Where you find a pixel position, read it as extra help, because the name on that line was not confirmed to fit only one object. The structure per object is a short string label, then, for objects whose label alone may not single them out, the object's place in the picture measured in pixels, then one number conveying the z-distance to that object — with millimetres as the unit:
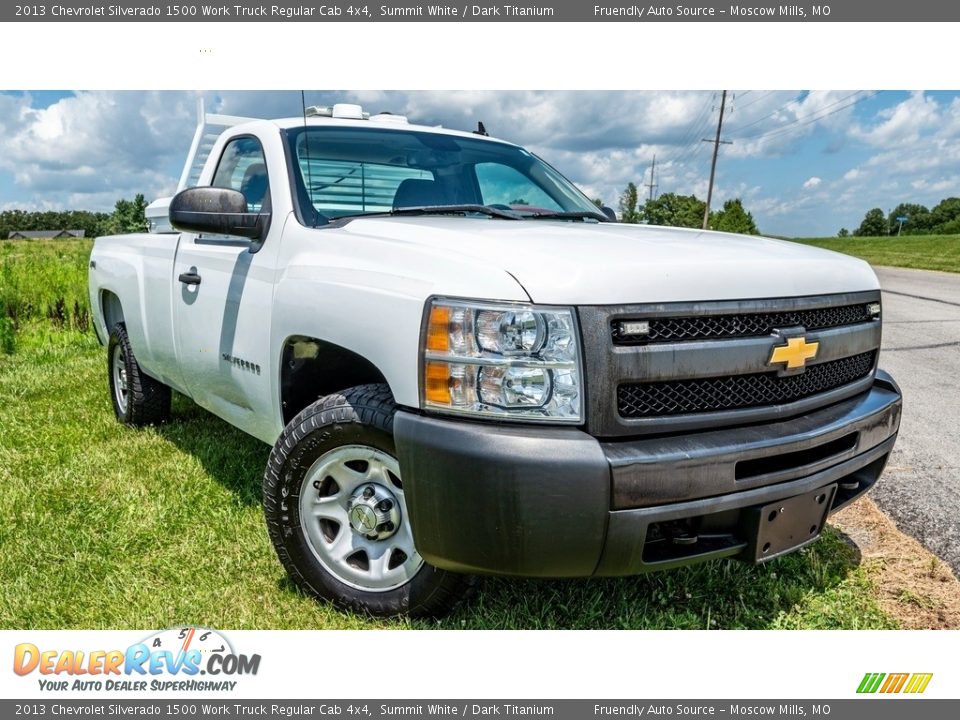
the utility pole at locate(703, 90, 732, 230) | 47844
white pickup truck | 2123
